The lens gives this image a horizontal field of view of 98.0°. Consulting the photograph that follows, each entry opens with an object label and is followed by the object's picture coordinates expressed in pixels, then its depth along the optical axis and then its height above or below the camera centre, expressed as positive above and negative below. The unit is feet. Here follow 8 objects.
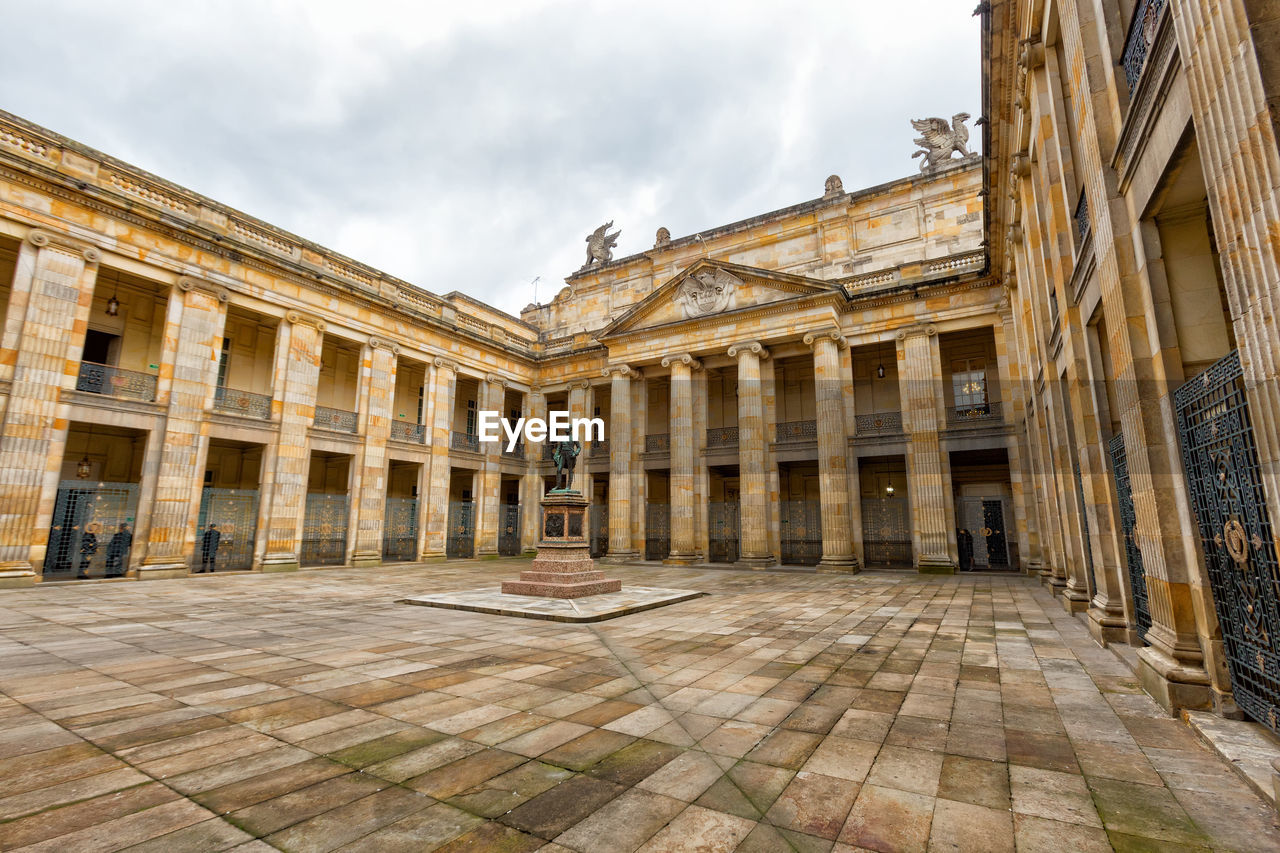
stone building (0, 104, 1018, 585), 44.04 +14.12
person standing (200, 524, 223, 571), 52.37 -2.32
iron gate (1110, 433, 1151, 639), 19.66 -0.56
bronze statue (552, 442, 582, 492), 41.34 +4.96
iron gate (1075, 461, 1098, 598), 25.80 -1.28
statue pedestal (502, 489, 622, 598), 34.24 -2.38
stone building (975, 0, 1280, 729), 9.70 +5.22
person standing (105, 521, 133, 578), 48.60 -2.26
